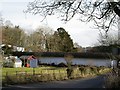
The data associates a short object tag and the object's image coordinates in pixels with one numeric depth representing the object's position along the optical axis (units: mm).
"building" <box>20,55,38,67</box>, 51905
